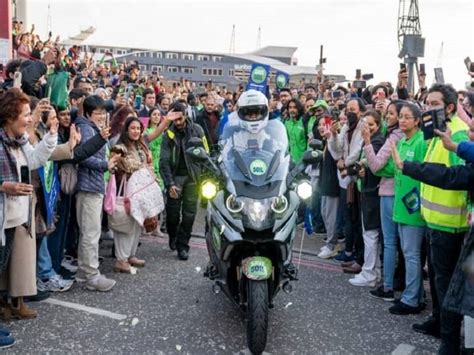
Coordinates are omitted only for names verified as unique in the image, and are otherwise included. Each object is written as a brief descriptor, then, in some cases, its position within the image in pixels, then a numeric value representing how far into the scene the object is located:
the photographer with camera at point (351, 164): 6.46
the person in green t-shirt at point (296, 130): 8.95
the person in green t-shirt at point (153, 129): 8.03
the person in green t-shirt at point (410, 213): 4.99
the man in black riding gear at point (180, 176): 6.80
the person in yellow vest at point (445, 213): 3.85
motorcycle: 4.15
